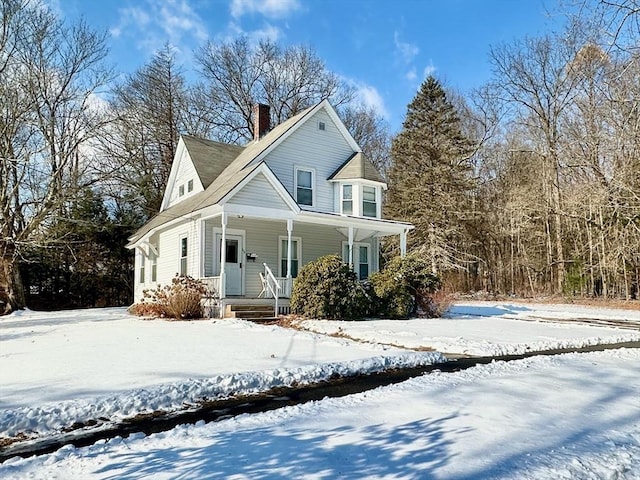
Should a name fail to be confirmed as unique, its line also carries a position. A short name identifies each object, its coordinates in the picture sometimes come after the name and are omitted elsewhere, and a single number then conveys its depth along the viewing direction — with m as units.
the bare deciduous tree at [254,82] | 30.67
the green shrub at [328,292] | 12.52
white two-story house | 14.12
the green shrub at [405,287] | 13.62
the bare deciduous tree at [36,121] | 18.20
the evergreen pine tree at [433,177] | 27.30
